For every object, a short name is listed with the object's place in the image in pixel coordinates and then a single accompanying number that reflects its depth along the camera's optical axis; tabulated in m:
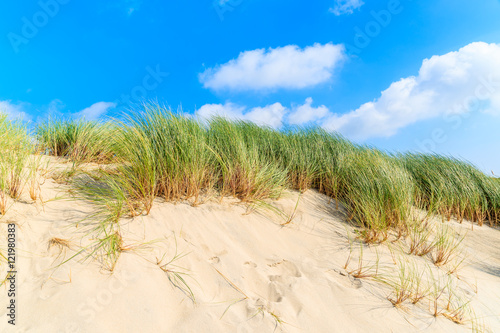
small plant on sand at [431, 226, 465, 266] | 3.23
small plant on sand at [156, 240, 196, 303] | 2.08
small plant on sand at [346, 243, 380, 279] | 2.59
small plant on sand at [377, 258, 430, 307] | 2.35
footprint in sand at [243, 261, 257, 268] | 2.54
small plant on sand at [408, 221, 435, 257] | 3.32
